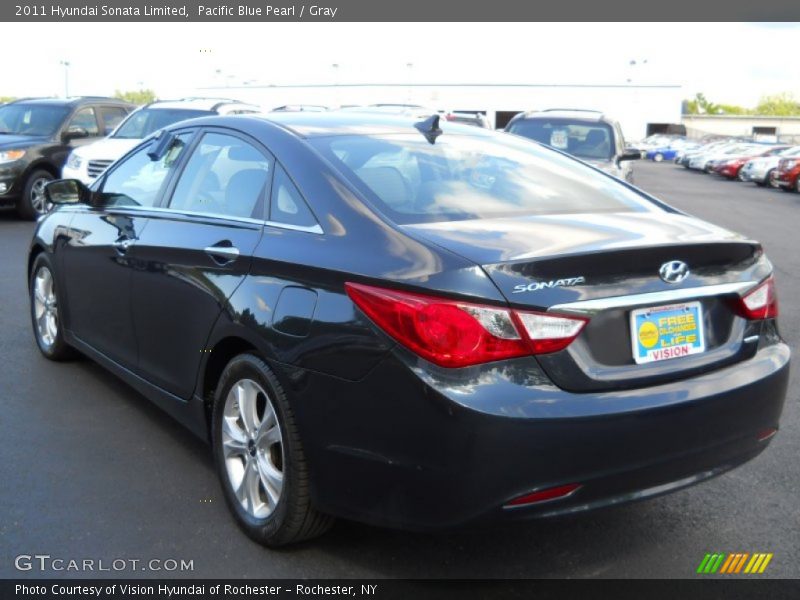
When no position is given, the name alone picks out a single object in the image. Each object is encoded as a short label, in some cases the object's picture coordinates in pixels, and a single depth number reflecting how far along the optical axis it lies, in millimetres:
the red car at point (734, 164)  36250
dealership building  71625
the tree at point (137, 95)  116406
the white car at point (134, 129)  12977
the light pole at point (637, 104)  77625
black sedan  2916
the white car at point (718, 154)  40000
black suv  13773
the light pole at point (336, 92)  71806
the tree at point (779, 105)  143250
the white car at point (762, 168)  30641
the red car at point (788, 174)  26922
